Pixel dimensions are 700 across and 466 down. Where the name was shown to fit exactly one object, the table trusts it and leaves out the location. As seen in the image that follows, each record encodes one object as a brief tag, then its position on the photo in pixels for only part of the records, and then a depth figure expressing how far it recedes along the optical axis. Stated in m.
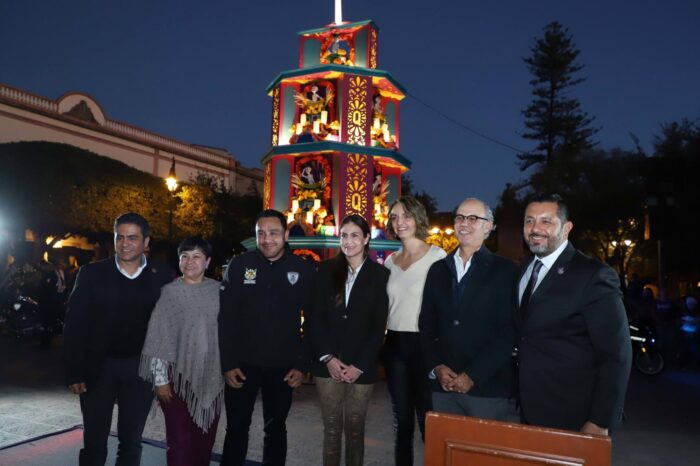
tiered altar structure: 11.88
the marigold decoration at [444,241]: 29.17
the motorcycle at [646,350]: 9.98
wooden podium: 1.58
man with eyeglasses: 3.26
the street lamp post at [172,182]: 15.54
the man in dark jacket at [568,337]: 2.69
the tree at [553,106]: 40.12
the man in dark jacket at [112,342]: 3.58
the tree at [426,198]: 43.12
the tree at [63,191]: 22.05
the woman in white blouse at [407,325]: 3.77
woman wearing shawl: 3.72
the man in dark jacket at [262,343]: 3.84
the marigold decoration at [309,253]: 11.98
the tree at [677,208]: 16.92
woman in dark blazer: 3.76
